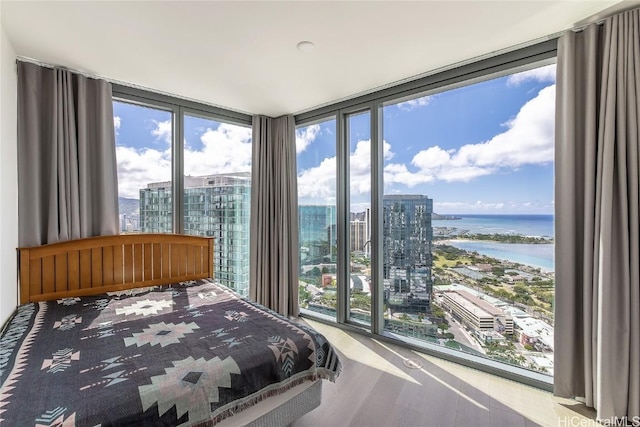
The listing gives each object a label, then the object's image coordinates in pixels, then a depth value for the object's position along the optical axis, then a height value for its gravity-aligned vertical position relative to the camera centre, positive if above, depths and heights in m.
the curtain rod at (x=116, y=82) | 2.29 +1.14
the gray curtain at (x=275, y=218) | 3.57 -0.11
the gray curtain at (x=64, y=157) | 2.25 +0.42
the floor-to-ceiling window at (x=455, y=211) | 2.21 -0.02
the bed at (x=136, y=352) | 1.11 -0.69
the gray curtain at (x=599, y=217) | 1.72 -0.06
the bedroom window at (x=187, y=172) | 2.86 +0.40
